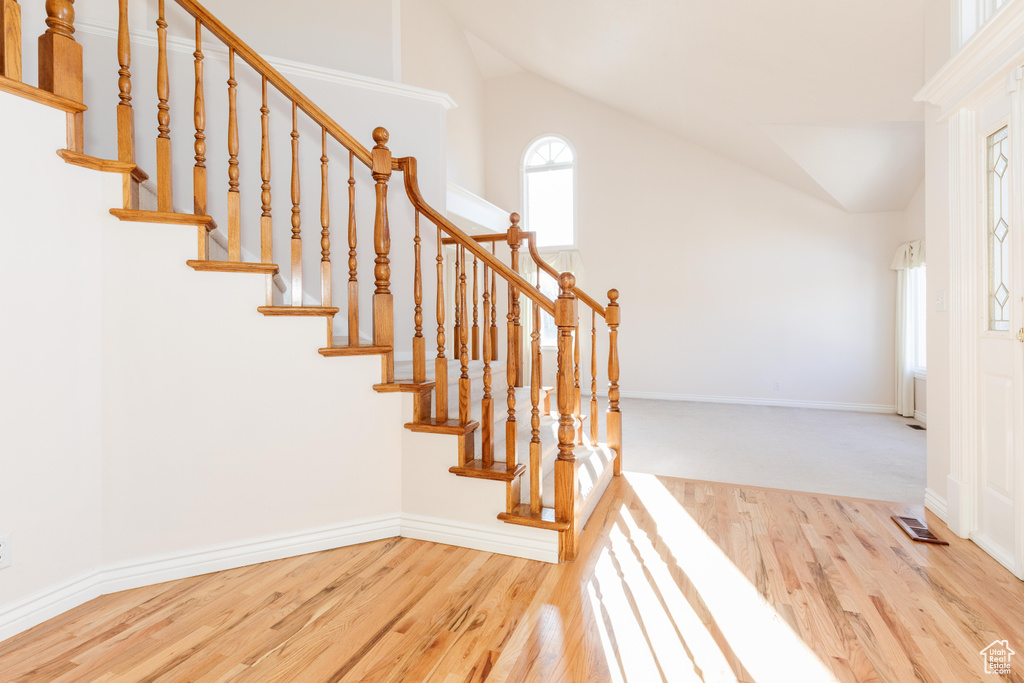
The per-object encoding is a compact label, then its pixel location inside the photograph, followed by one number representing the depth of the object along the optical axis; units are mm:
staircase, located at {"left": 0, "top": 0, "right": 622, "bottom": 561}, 1829
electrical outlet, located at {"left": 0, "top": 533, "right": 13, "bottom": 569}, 1620
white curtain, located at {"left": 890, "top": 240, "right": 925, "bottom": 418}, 5723
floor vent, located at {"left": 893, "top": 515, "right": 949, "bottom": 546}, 2361
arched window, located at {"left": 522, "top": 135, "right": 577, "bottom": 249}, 7539
